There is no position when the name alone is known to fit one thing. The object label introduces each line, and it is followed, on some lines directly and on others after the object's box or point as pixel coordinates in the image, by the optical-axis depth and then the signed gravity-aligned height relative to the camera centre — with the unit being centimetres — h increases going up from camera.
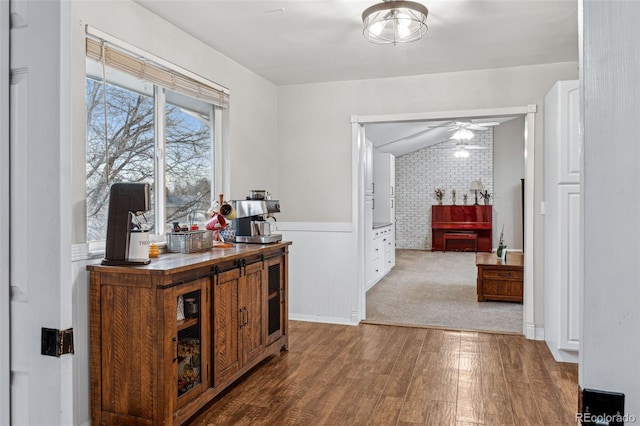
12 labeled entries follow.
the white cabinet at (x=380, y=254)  659 -59
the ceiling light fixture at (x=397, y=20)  282 +119
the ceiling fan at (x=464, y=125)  856 +164
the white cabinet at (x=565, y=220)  352 -3
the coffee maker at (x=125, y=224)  247 -5
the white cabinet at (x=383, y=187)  888 +53
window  274 +47
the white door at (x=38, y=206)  114 +2
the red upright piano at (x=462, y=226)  1132 -25
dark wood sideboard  236 -64
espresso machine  362 -5
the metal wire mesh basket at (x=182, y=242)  303 -17
